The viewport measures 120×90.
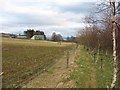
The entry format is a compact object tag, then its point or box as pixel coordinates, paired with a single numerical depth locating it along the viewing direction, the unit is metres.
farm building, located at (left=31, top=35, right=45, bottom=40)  63.90
